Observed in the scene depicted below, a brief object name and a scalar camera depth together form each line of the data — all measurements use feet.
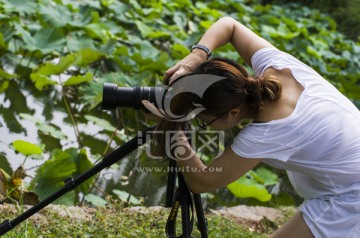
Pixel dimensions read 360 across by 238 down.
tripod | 10.05
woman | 9.41
